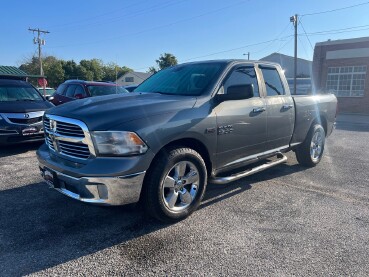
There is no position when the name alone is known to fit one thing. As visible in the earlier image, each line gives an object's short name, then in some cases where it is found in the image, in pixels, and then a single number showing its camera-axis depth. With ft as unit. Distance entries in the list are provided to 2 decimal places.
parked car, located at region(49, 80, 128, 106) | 33.81
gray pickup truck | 10.21
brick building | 68.74
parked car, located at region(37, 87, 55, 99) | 92.58
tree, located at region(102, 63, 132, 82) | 224.53
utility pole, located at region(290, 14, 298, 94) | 96.73
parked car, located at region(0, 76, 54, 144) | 22.66
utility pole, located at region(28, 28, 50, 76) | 163.84
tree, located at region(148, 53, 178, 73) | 205.46
